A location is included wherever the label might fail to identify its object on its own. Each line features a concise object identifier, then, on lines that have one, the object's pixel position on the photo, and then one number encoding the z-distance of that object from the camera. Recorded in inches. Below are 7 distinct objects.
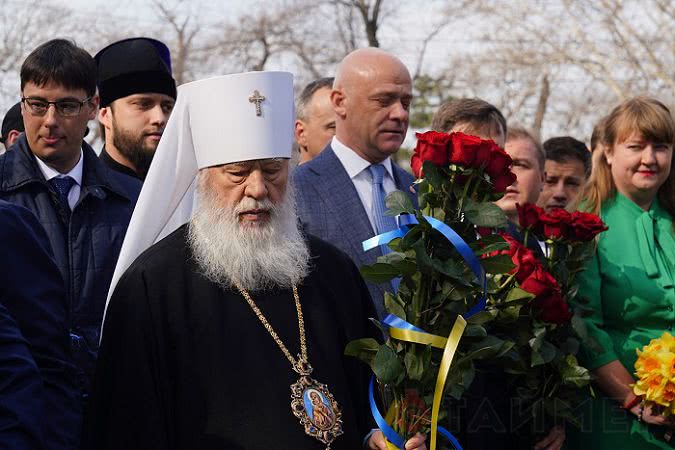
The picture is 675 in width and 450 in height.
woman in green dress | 357.8
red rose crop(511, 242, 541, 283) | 315.8
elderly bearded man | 244.0
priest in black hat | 393.9
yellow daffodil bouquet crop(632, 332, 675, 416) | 335.6
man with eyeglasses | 302.3
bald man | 347.7
